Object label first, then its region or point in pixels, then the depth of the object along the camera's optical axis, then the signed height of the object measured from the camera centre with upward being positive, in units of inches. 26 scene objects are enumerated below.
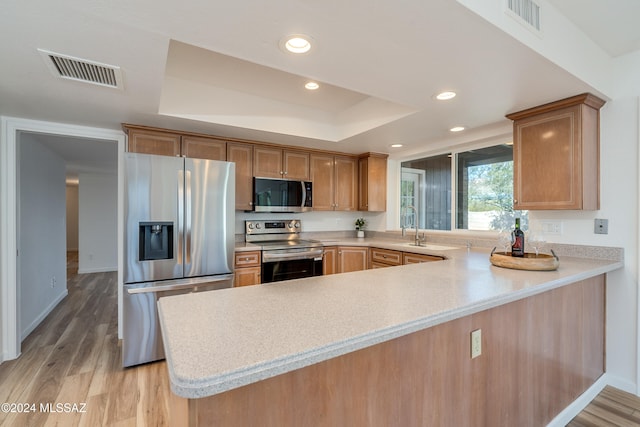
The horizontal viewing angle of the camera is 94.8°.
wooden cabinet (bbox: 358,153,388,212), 162.6 +16.5
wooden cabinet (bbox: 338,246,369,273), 147.0 -22.4
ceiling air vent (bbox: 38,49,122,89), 62.7 +32.7
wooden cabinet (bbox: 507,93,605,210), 82.7 +17.1
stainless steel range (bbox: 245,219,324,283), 125.5 -16.8
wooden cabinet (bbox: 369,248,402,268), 132.0 -21.3
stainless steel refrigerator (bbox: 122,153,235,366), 95.0 -8.2
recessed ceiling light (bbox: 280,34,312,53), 55.9 +33.3
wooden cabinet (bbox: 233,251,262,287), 118.7 -23.1
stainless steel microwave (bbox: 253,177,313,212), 135.3 +8.2
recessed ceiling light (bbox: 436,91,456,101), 81.4 +33.0
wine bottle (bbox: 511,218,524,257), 81.0 -8.5
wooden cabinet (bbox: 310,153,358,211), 154.9 +16.6
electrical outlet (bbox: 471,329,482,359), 51.9 -23.3
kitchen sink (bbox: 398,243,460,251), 126.9 -15.3
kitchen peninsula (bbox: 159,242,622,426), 30.7 -19.0
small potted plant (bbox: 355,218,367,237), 178.2 -7.8
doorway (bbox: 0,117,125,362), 101.0 -5.0
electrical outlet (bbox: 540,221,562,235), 95.6 -5.0
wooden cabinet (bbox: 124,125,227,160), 109.7 +27.2
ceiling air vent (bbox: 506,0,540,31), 54.4 +38.7
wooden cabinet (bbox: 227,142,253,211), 131.0 +17.7
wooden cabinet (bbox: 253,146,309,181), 136.9 +23.8
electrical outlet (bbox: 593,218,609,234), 85.9 -4.1
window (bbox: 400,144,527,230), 118.4 +10.3
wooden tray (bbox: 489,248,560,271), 71.7 -12.5
